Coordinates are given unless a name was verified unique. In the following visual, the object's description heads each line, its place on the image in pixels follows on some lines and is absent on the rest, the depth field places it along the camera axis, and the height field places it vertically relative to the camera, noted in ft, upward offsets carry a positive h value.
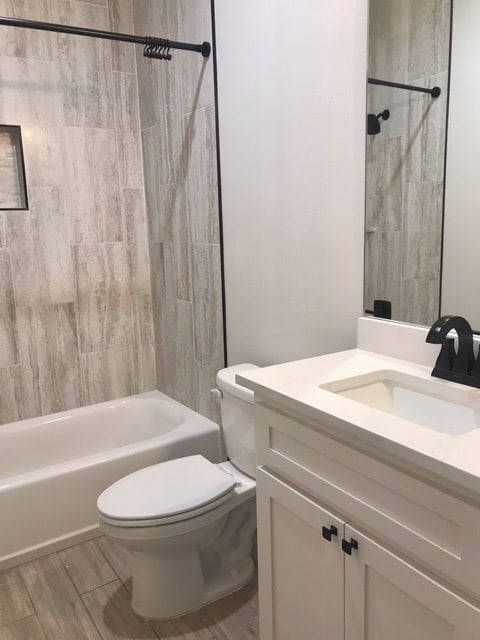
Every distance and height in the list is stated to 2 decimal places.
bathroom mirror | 4.34 +0.50
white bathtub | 7.00 -3.47
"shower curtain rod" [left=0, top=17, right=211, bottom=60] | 6.13 +2.35
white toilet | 5.55 -3.12
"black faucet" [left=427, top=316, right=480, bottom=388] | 4.00 -1.07
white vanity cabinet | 2.91 -2.09
